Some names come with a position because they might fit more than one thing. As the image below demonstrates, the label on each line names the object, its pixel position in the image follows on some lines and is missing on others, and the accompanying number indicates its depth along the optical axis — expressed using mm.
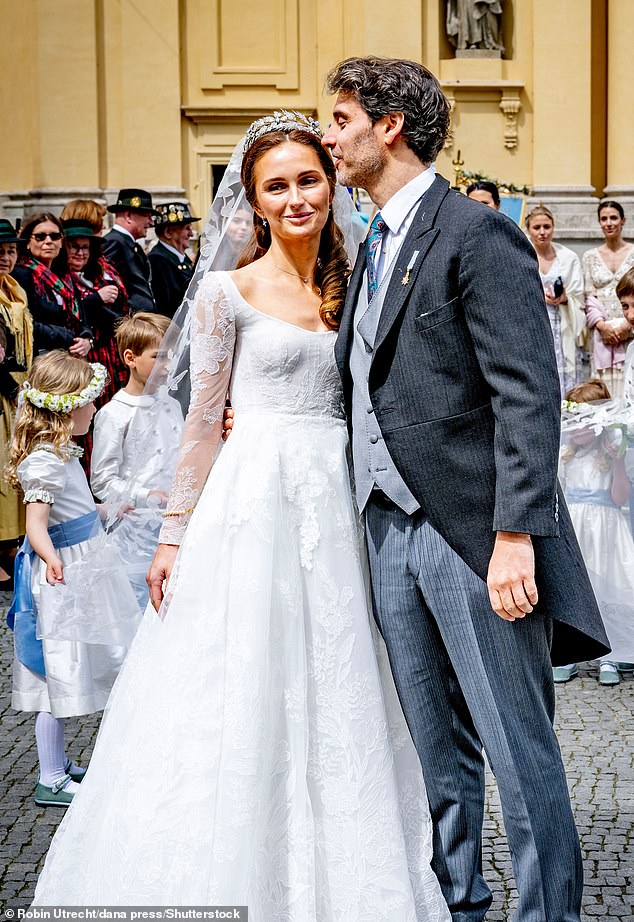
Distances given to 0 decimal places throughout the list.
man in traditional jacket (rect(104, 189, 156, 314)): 9383
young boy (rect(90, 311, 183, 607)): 4941
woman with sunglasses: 8383
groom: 2861
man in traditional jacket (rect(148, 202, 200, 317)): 9688
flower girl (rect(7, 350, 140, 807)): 4738
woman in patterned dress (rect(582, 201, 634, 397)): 10547
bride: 3057
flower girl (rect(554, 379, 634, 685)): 5754
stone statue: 16391
